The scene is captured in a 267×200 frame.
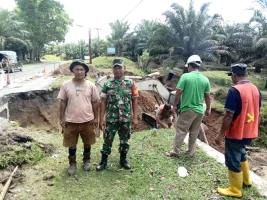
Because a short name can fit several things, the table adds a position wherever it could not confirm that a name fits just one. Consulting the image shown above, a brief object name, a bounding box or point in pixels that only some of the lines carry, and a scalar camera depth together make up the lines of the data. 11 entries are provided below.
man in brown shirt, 3.61
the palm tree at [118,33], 36.38
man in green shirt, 4.12
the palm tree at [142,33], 34.57
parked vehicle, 19.78
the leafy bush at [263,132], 9.05
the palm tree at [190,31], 17.02
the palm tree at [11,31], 30.27
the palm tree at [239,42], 18.16
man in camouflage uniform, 3.71
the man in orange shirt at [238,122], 2.99
